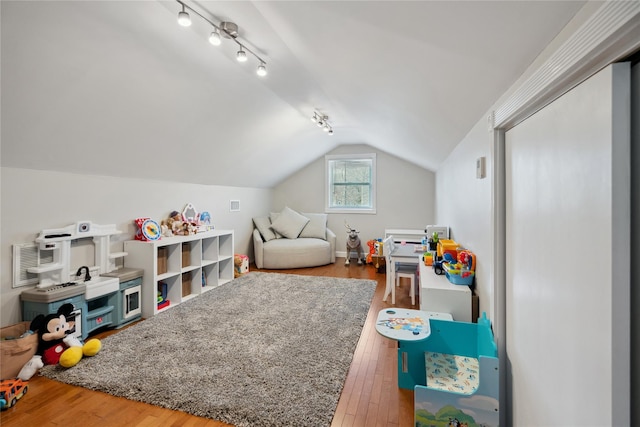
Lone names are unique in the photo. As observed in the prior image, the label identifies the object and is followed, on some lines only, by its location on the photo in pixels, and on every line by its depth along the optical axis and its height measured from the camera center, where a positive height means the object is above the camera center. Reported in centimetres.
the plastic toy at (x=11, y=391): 159 -102
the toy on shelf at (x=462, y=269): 209 -40
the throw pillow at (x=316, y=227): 553 -25
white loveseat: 491 -49
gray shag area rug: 163 -105
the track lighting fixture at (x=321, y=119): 356 +121
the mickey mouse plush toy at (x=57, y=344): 197 -95
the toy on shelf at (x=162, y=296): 311 -92
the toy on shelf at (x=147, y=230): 306 -18
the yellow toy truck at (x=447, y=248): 245 -29
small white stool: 327 -68
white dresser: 200 -60
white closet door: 70 -13
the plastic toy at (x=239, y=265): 446 -80
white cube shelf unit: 293 -60
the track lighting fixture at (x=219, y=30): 155 +113
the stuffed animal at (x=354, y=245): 528 -56
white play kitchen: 219 -58
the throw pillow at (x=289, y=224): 545 -19
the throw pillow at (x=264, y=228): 529 -27
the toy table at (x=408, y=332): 170 -68
